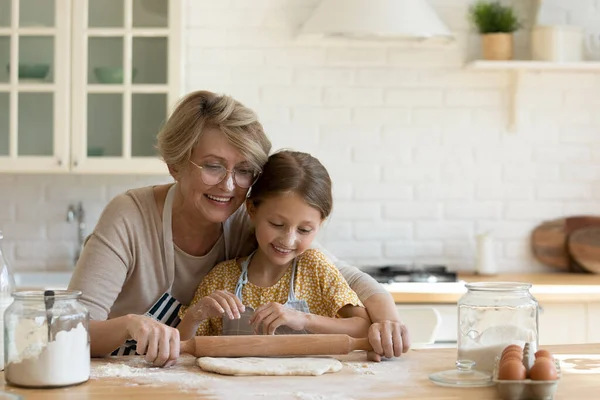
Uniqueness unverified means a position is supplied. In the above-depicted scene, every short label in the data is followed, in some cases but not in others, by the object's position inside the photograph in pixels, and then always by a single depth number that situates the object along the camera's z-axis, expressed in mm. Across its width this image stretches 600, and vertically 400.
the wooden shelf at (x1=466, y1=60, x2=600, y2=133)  5474
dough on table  2851
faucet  5575
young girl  3378
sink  5286
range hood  4827
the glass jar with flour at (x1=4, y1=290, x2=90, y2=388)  2713
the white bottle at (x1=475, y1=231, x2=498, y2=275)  5493
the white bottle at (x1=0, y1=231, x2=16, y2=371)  2888
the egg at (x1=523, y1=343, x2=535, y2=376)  2655
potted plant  5560
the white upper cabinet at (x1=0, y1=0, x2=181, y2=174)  5205
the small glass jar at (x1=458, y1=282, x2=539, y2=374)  2848
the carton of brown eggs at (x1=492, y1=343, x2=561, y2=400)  2616
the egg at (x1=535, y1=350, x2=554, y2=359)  2674
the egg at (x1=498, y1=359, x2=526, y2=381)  2628
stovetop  5085
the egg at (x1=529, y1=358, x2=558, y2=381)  2616
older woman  3304
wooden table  2680
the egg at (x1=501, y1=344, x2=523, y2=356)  2709
